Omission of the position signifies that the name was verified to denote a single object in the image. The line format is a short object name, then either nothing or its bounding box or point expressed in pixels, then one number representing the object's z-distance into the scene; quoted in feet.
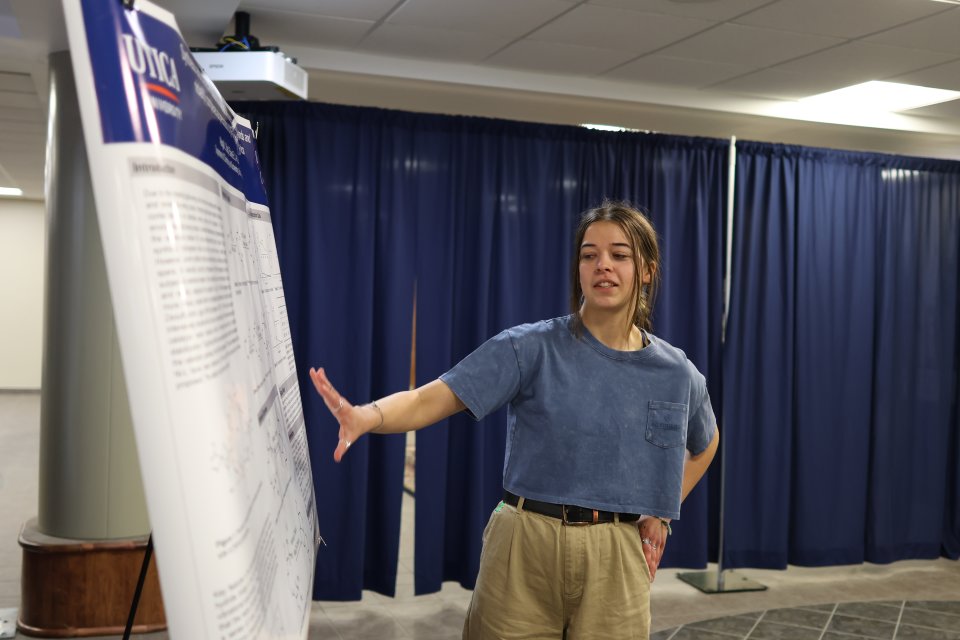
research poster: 2.74
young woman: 6.57
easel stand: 4.59
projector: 11.54
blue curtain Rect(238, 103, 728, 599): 14.44
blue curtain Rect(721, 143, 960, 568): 16.65
